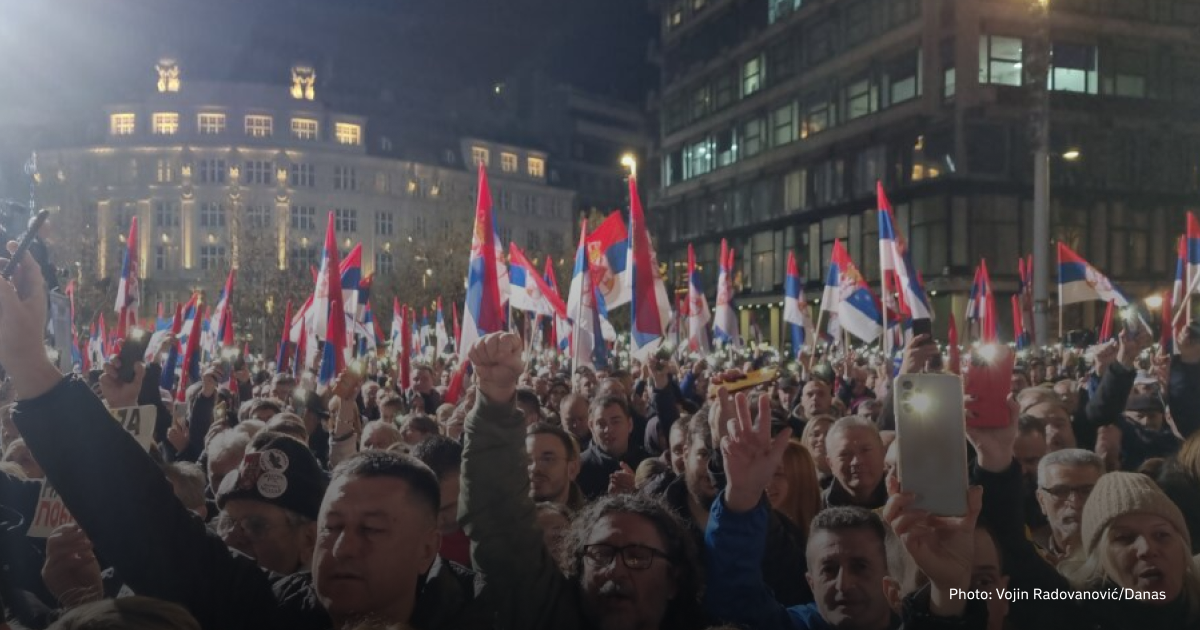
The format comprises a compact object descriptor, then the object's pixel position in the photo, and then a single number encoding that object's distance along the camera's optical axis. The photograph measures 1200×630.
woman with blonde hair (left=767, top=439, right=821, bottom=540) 4.57
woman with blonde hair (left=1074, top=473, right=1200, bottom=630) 3.32
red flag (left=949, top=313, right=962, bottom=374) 6.74
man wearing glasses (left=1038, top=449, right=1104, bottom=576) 4.32
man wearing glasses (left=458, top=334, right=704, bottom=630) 2.98
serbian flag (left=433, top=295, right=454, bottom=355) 23.11
